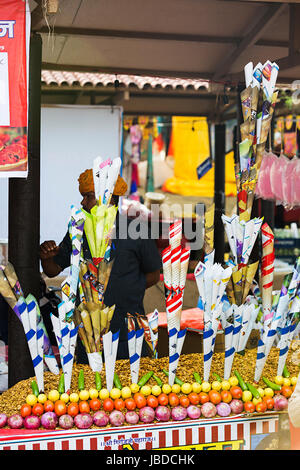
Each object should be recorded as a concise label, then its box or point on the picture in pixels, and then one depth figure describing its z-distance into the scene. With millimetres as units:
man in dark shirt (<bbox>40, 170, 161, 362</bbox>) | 4805
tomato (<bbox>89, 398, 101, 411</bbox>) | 3904
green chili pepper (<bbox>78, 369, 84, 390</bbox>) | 4012
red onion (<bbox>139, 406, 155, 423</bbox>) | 3908
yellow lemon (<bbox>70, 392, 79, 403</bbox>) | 3920
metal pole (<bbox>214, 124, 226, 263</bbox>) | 12953
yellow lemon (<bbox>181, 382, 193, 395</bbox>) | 4094
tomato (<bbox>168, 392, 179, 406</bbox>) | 4004
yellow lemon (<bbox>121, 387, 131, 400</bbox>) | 3988
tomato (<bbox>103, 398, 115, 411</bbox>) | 3895
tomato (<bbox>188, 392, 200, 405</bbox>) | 4043
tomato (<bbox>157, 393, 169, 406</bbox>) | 3996
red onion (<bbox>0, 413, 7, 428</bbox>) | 3768
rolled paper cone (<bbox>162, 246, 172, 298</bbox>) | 4055
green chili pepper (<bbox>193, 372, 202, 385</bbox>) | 4219
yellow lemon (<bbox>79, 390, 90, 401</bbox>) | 3930
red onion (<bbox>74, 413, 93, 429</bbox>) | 3803
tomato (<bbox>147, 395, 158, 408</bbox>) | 3971
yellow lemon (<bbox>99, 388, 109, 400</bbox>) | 3957
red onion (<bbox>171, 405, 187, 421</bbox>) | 3949
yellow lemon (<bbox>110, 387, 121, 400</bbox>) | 3963
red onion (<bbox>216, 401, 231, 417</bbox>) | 4039
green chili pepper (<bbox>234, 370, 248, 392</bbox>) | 4219
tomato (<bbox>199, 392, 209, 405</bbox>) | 4066
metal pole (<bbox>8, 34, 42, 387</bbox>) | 4437
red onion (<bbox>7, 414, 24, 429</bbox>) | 3766
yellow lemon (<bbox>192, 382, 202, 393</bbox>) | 4113
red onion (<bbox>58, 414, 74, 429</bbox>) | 3795
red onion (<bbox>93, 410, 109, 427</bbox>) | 3830
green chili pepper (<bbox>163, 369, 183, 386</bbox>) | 4156
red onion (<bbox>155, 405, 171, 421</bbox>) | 3931
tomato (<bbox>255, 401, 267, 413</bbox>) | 4098
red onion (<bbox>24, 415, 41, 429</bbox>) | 3768
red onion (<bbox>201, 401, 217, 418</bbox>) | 4012
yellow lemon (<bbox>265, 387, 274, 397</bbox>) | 4217
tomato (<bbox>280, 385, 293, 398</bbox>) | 4266
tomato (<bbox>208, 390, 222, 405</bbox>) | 4086
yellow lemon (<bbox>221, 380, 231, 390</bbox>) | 4191
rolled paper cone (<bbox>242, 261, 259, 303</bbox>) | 4367
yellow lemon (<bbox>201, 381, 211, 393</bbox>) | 4141
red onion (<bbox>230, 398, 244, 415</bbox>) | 4070
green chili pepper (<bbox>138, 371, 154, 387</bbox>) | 4098
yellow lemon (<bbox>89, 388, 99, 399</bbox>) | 3951
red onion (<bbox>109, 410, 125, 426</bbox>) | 3844
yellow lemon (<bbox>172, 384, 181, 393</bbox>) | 4094
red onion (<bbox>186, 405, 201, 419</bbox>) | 3975
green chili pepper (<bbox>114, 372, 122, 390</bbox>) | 4050
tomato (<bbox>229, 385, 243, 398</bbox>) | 4152
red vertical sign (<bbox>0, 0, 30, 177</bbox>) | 4359
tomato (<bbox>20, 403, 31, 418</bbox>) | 3813
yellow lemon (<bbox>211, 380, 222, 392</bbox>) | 4171
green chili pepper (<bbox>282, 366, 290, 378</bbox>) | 4437
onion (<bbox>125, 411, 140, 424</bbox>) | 3875
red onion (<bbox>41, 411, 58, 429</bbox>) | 3768
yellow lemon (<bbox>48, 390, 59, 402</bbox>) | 3922
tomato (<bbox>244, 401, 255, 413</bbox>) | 4086
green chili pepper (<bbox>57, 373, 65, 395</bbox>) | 3991
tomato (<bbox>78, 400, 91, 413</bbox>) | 3869
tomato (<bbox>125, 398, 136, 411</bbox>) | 3937
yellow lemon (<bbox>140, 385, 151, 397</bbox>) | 4035
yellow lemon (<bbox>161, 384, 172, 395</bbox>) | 4066
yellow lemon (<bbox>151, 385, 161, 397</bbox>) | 4051
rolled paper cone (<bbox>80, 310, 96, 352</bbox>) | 4105
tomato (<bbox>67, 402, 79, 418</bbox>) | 3848
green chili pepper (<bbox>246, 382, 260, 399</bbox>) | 4156
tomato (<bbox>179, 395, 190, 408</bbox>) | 4016
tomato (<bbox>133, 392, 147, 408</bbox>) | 3951
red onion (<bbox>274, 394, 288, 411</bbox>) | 4172
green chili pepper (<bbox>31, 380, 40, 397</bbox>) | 3950
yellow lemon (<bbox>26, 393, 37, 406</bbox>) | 3865
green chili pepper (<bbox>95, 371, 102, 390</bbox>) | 4031
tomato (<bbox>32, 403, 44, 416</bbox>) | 3826
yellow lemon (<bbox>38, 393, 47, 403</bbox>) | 3889
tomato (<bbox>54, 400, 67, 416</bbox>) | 3838
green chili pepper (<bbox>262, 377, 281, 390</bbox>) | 4254
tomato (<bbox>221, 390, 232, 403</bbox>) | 4109
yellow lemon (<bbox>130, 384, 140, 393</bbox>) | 4039
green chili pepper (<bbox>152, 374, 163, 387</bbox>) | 4121
